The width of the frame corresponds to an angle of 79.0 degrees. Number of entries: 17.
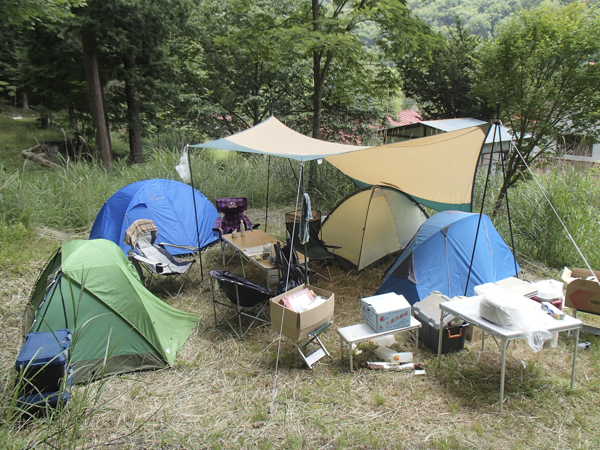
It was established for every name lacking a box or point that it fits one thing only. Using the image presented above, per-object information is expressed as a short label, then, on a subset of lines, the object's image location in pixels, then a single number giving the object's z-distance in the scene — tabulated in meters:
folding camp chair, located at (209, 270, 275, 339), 3.13
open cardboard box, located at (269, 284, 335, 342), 2.73
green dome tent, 2.69
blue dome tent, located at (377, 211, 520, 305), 3.59
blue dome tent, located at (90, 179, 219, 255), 4.80
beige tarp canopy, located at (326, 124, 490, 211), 3.64
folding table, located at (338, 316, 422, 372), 2.70
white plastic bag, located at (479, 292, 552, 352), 2.27
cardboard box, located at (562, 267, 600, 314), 3.02
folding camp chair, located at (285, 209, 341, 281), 4.37
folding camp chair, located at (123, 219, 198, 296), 3.85
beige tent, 4.59
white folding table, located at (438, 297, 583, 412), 2.27
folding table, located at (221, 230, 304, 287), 3.88
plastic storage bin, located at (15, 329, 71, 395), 2.10
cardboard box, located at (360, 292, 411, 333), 2.74
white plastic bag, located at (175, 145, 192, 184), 4.87
